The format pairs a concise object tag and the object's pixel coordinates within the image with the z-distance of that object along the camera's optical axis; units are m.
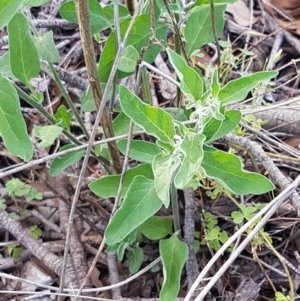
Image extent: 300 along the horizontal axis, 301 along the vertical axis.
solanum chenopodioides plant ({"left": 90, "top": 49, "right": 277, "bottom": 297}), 0.86
